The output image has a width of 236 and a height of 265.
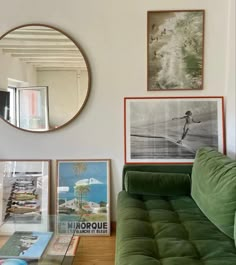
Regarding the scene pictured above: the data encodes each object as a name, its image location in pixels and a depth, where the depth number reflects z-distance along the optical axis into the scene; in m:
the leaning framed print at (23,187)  2.78
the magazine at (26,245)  1.87
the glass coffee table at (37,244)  1.85
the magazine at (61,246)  1.97
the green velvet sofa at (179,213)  1.49
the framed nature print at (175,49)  2.64
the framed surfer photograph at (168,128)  2.70
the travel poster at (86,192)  2.75
